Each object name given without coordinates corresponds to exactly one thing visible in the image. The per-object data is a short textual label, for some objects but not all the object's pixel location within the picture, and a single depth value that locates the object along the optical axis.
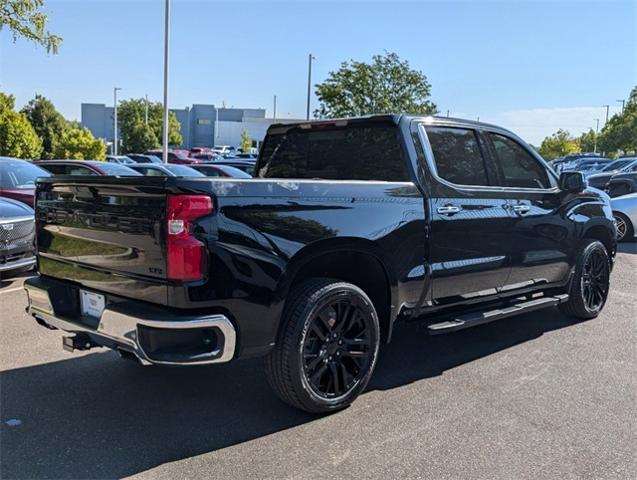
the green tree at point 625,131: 46.46
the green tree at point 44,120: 39.81
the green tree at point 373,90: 26.47
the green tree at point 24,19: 8.91
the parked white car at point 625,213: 12.11
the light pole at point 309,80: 35.11
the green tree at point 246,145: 69.09
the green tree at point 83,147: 24.91
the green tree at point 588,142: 76.89
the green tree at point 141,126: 54.16
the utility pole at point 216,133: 90.38
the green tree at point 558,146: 76.78
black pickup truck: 3.13
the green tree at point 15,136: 26.03
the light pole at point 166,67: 19.64
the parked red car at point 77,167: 10.73
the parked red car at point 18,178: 8.45
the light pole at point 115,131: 50.44
